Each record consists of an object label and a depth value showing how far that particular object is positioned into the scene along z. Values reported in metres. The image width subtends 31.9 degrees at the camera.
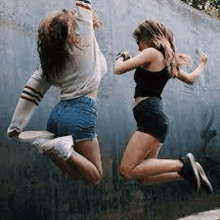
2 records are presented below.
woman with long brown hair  3.08
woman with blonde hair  3.71
